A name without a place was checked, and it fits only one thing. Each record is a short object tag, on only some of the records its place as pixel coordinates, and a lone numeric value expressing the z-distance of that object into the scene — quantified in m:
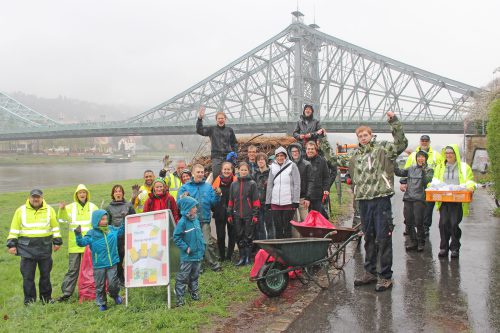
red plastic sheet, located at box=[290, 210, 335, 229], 5.80
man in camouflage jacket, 5.28
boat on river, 72.49
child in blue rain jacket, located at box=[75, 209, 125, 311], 5.30
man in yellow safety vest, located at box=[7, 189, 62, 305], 5.69
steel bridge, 54.66
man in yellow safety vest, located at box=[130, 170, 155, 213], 6.83
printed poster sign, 5.12
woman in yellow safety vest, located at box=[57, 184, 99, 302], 5.91
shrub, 8.94
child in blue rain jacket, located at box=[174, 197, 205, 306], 5.10
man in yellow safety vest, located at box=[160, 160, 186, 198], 7.81
